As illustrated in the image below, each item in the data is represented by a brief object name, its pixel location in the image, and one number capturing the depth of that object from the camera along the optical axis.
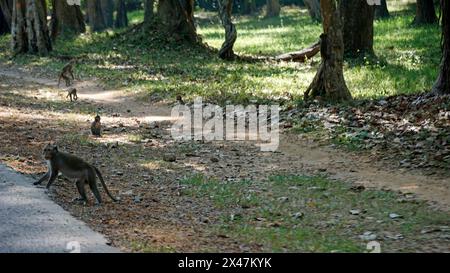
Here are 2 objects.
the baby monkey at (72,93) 20.86
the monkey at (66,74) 23.11
